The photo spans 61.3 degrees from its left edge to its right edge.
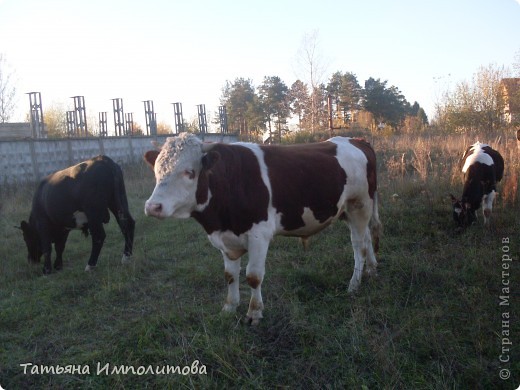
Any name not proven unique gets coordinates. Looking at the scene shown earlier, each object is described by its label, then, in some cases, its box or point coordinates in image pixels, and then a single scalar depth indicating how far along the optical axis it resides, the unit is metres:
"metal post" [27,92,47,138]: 22.11
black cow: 6.94
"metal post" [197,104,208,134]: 30.86
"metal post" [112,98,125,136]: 27.83
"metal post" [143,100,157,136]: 28.36
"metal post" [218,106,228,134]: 30.84
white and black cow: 7.03
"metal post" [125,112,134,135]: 31.55
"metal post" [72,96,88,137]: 25.50
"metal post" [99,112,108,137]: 29.02
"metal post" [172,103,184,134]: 30.28
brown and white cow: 3.73
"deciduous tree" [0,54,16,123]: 23.16
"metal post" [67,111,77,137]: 26.64
